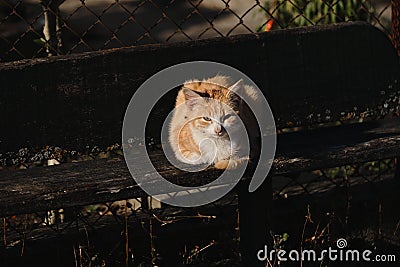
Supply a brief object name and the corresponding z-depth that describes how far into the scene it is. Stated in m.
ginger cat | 6.19
